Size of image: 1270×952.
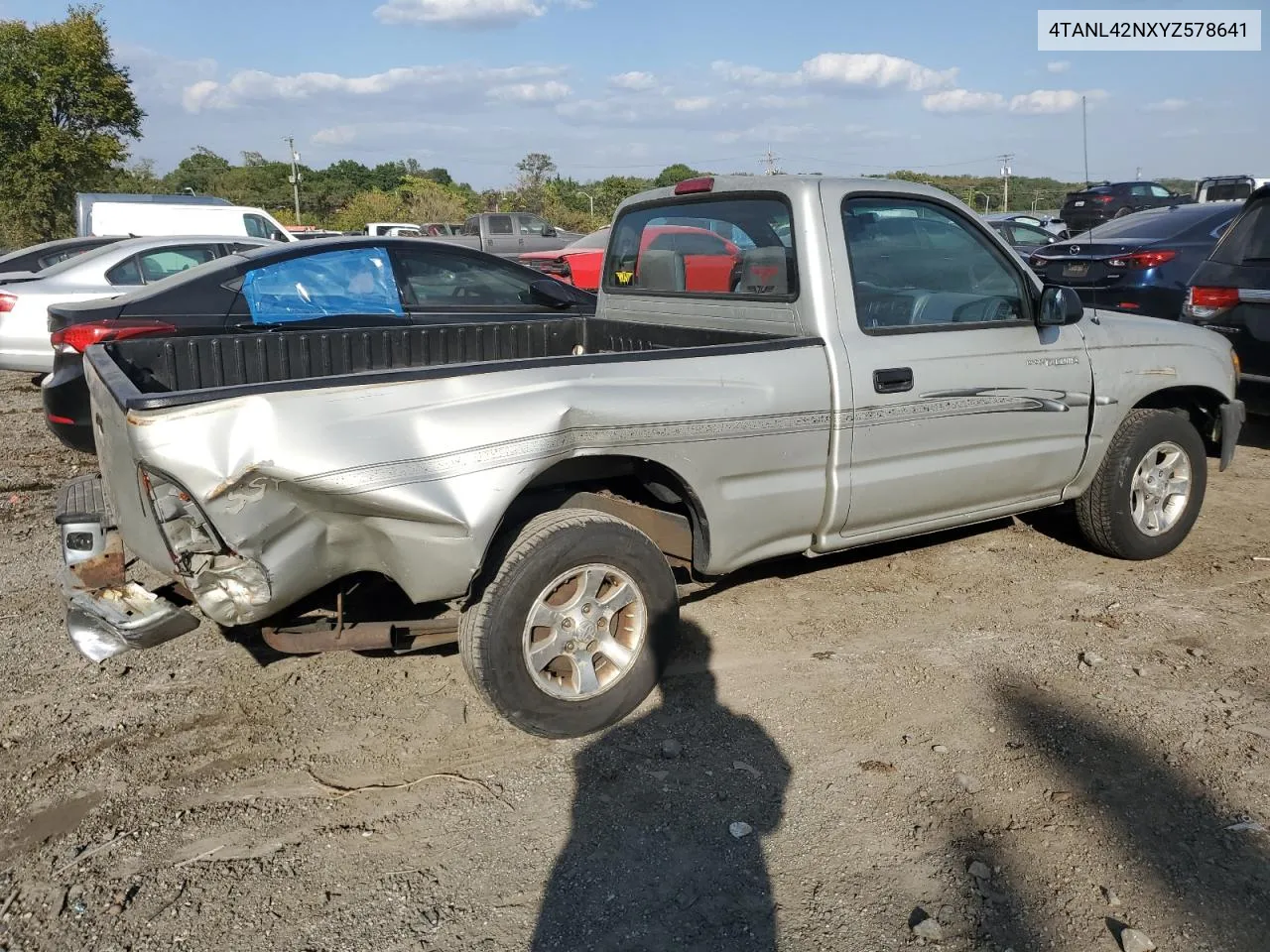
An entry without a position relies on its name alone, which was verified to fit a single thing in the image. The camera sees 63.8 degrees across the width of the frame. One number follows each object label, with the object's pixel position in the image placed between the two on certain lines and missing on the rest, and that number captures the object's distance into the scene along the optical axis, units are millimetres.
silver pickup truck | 2926
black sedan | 6723
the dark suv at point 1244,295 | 6695
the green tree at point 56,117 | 25047
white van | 15133
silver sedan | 9484
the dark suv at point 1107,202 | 21219
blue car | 9211
